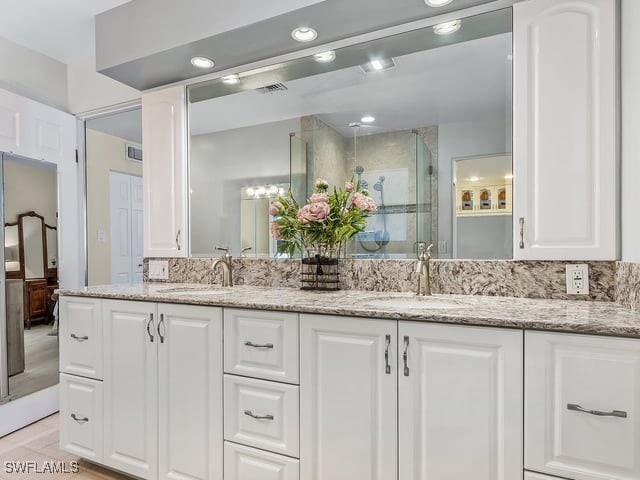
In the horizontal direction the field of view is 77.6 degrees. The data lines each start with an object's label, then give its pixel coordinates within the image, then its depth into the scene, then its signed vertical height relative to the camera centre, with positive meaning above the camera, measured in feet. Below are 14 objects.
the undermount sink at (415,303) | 5.00 -0.91
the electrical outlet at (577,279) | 5.13 -0.57
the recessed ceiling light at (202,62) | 7.23 +3.22
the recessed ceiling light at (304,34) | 6.30 +3.26
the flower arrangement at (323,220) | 6.38 +0.26
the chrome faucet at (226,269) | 7.58 -0.63
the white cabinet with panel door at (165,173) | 8.18 +1.33
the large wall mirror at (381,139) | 6.04 +1.73
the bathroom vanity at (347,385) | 3.62 -1.70
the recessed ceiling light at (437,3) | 5.56 +3.28
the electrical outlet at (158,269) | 8.41 -0.71
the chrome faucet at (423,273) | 5.91 -0.56
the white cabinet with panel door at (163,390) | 5.38 -2.23
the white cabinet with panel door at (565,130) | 4.93 +1.36
